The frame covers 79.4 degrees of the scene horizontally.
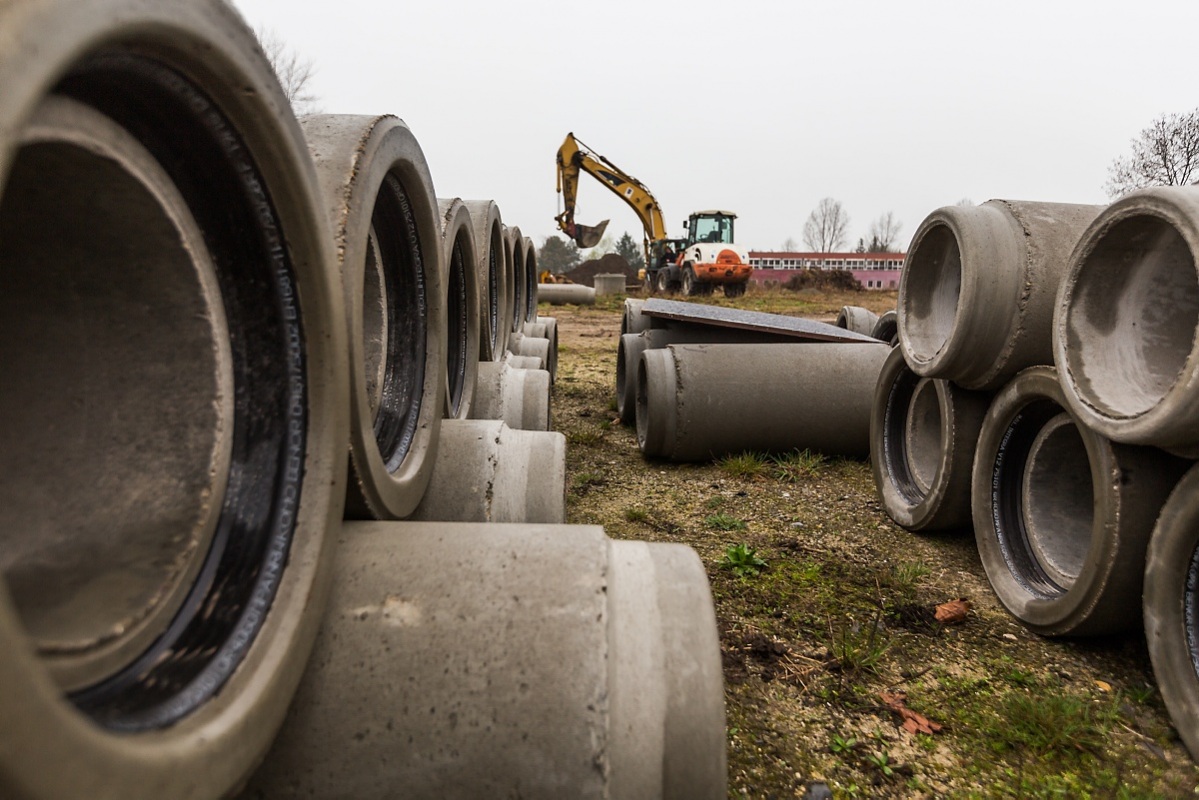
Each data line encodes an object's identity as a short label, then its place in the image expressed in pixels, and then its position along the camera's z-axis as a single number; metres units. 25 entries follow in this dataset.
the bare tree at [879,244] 62.93
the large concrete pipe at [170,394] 1.00
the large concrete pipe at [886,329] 5.84
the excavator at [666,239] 16.72
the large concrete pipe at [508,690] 1.23
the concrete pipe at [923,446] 3.33
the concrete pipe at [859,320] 7.57
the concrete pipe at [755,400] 4.53
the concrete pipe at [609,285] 25.19
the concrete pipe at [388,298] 1.63
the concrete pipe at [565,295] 19.02
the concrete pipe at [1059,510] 2.33
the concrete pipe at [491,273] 3.89
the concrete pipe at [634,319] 6.86
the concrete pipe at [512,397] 3.60
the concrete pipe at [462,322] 3.44
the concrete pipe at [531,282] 8.13
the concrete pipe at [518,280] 6.97
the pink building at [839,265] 41.19
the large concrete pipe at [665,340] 5.63
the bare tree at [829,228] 71.75
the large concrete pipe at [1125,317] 2.28
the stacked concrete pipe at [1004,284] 2.87
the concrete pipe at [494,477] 2.25
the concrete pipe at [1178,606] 2.11
